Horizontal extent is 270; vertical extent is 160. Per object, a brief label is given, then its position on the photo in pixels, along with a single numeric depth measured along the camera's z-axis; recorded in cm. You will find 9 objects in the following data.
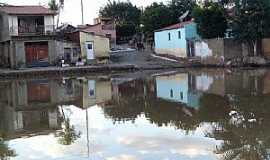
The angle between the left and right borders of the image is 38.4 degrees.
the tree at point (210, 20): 3217
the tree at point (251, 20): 2909
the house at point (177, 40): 3593
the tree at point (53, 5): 4904
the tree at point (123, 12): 5858
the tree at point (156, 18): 4498
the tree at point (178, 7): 4622
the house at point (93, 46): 3702
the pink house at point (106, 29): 4401
